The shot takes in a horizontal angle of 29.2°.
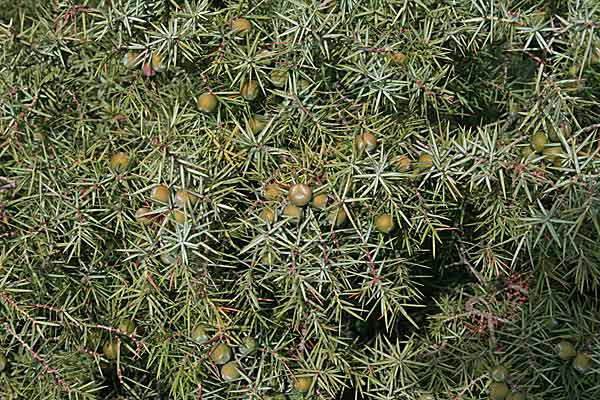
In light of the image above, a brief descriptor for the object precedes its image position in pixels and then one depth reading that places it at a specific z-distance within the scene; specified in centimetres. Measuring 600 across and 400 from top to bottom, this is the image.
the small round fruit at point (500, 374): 64
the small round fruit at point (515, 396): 63
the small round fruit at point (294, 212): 60
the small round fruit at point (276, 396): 64
